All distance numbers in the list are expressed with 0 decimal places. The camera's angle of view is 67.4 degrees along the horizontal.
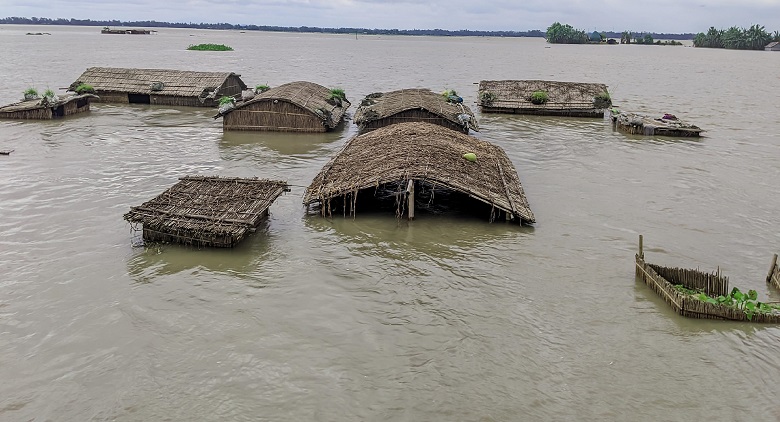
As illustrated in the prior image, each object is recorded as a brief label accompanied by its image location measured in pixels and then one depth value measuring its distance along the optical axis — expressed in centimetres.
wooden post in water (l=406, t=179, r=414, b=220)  1361
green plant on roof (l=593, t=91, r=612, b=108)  3073
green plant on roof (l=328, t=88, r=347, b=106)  2791
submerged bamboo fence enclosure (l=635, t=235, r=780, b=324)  985
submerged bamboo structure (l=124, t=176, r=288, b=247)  1196
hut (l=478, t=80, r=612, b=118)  3077
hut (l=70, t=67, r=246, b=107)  3091
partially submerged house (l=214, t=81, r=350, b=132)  2406
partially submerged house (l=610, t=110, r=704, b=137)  2562
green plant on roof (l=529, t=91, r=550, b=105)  3102
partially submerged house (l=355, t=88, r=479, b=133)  2197
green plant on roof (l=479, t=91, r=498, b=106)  3125
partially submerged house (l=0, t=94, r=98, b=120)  2589
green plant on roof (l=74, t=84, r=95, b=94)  2952
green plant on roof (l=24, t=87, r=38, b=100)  2784
